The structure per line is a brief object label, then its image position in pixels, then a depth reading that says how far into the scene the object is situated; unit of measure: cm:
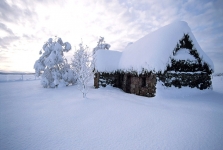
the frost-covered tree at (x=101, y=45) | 2734
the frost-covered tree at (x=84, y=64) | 798
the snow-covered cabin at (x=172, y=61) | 847
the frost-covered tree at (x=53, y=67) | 1384
